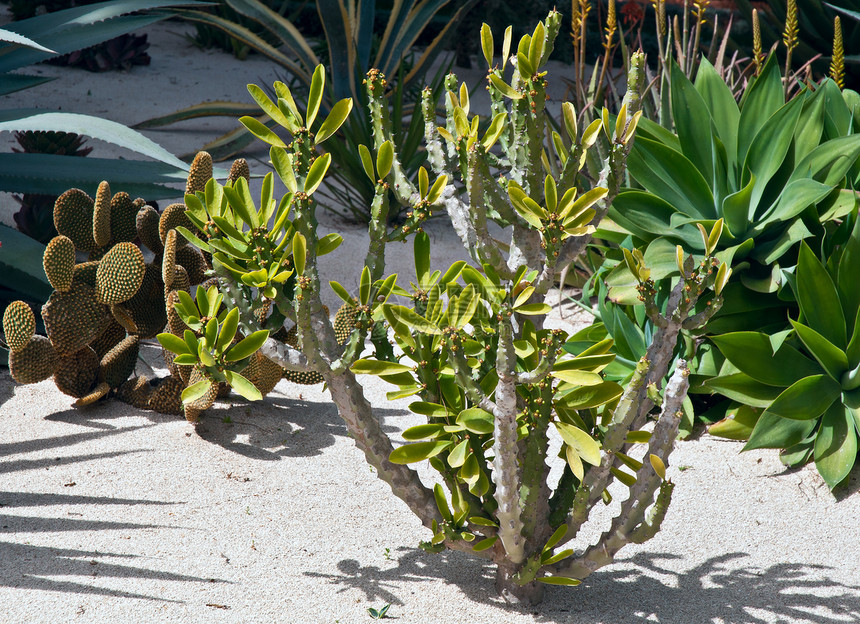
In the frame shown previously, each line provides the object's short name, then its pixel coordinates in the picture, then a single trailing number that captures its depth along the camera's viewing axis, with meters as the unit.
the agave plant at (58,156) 2.76
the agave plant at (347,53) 4.18
